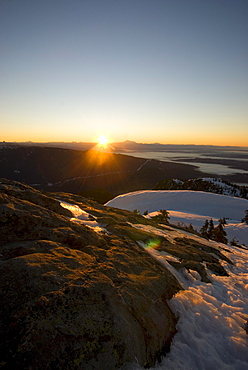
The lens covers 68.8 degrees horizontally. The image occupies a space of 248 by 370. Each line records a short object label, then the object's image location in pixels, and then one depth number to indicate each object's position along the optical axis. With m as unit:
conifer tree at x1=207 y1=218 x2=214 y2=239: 23.59
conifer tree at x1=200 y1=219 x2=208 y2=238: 24.34
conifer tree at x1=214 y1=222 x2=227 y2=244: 22.06
